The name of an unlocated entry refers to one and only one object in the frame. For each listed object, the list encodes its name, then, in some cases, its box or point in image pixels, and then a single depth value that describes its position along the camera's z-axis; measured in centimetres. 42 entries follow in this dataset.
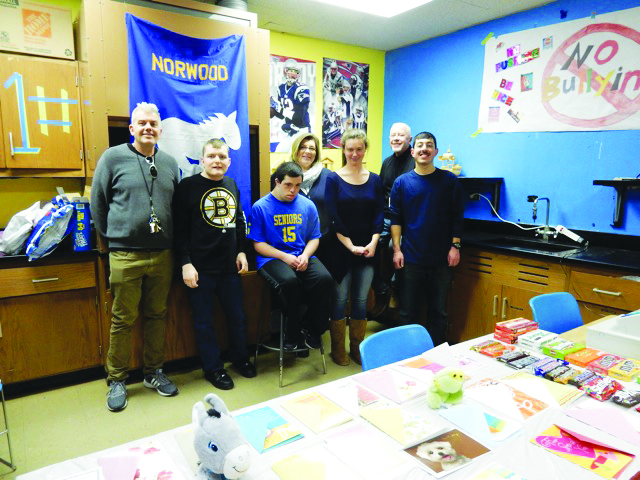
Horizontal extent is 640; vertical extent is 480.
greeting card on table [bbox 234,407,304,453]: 103
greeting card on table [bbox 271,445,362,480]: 92
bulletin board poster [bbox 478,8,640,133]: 283
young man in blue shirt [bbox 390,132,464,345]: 281
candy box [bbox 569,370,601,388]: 133
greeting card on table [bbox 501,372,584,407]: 124
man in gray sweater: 234
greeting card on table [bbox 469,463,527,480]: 92
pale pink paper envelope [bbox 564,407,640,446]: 108
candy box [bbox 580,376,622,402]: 125
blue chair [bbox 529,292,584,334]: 197
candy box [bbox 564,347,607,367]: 147
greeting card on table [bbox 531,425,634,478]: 96
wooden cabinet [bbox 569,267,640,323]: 240
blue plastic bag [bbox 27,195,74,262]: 239
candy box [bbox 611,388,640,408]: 121
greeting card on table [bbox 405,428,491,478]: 96
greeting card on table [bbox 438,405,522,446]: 106
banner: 256
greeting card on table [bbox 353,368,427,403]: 126
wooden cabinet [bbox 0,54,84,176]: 261
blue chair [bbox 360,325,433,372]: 152
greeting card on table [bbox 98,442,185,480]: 92
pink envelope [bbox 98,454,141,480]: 92
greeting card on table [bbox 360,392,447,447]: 107
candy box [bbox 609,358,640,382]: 138
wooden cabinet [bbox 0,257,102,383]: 243
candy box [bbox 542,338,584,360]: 152
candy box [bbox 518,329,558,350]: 159
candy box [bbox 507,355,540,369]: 146
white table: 93
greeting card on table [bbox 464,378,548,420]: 118
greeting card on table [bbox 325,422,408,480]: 95
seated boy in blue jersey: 264
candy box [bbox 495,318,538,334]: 169
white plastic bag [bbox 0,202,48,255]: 239
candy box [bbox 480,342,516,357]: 155
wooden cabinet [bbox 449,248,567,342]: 278
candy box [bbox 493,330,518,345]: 166
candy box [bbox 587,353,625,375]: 142
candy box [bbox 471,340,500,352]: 160
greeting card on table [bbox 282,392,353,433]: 111
